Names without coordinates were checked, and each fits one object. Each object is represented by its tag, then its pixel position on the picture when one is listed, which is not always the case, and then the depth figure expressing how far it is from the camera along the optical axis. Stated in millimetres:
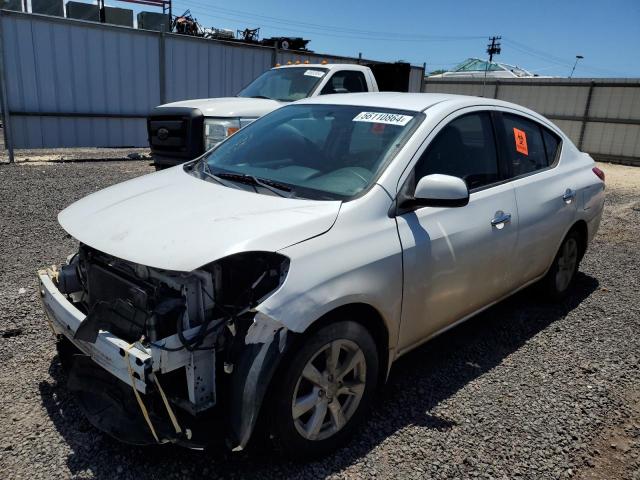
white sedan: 2301
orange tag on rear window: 4011
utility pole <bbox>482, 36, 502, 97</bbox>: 70062
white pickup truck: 7416
